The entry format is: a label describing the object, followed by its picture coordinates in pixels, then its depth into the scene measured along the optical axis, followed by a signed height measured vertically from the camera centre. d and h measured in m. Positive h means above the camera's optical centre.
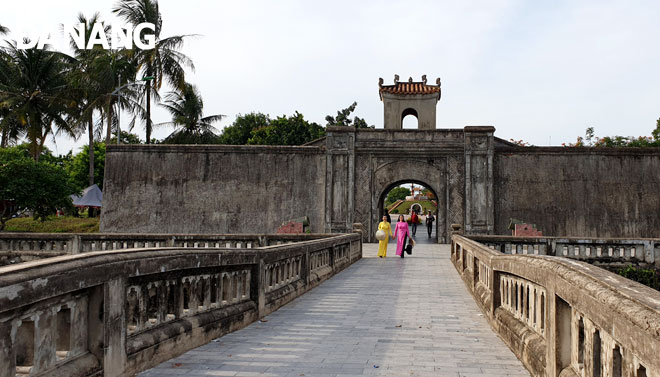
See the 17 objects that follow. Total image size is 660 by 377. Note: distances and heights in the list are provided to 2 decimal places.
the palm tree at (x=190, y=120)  39.20 +6.55
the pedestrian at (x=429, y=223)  32.94 -0.47
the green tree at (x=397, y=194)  120.73 +4.46
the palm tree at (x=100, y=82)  32.44 +7.48
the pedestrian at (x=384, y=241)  18.44 -0.85
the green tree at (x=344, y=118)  62.88 +10.53
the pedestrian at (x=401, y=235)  18.48 -0.65
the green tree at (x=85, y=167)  47.34 +3.84
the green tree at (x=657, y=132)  47.09 +6.92
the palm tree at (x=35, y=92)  34.38 +7.35
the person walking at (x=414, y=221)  32.21 -0.36
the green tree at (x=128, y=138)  58.97 +7.96
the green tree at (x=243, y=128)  60.09 +9.17
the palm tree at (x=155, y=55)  31.44 +8.67
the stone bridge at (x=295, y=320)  3.20 -0.94
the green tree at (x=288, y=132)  51.69 +7.40
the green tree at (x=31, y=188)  24.88 +1.05
